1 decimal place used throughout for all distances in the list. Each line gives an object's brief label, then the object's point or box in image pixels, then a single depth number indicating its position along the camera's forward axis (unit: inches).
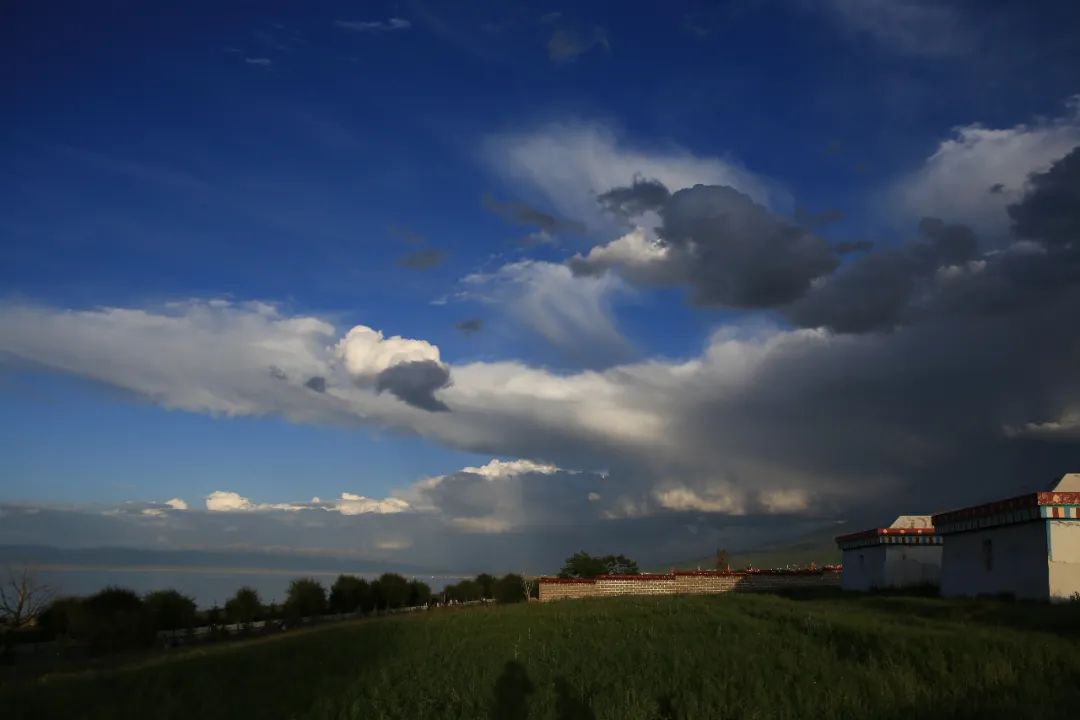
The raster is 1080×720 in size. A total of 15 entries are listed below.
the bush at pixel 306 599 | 2042.3
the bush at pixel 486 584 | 2536.9
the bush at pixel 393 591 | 2415.1
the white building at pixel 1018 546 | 1042.7
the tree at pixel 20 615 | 1646.2
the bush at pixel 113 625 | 1481.3
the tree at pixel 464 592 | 2561.5
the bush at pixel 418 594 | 2565.0
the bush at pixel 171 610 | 1689.2
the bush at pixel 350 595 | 2218.3
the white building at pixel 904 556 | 1723.7
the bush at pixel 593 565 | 3427.7
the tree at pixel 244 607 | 1939.0
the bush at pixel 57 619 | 1648.6
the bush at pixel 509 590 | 2201.0
